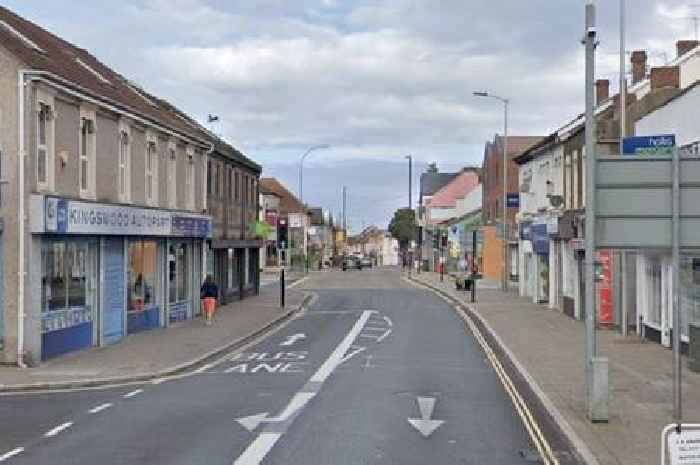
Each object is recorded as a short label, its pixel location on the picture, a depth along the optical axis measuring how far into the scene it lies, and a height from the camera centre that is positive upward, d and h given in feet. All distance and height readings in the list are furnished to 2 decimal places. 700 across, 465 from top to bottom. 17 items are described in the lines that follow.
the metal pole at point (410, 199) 333.87 +12.80
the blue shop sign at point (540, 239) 141.79 -0.09
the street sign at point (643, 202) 46.85 +1.58
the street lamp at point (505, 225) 170.99 +2.11
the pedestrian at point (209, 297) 107.45 -5.74
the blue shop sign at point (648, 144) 63.19 +5.78
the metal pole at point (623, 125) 87.20 +9.41
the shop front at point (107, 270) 75.15 -2.51
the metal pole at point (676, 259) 44.19 -0.86
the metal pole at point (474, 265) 150.92 -4.63
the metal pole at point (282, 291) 137.19 -6.66
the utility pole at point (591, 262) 47.78 -1.09
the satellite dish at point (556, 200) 129.59 +4.55
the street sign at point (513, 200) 170.09 +5.98
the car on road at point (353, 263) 372.99 -8.30
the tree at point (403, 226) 497.05 +5.99
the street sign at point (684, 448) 27.99 -5.40
